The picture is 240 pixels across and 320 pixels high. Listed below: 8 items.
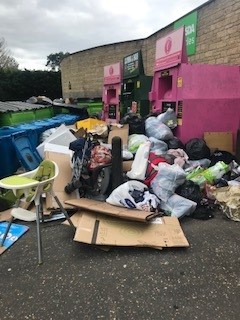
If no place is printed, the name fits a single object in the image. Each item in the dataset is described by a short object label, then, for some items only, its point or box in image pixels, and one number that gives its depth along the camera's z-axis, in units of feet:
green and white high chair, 7.02
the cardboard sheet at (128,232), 7.55
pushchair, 10.35
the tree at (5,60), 84.86
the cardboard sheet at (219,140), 13.71
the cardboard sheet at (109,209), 8.04
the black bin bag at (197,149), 12.67
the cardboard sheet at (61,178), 9.95
